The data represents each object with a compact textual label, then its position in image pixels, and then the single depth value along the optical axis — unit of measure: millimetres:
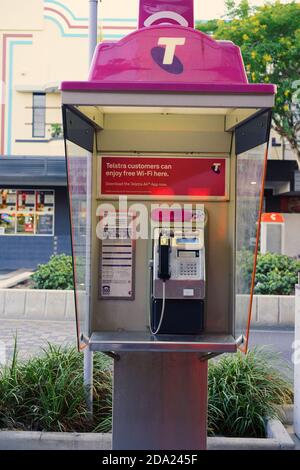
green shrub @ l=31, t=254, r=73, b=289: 9039
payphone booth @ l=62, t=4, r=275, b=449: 2732
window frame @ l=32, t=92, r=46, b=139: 18516
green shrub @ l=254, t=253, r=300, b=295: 8930
